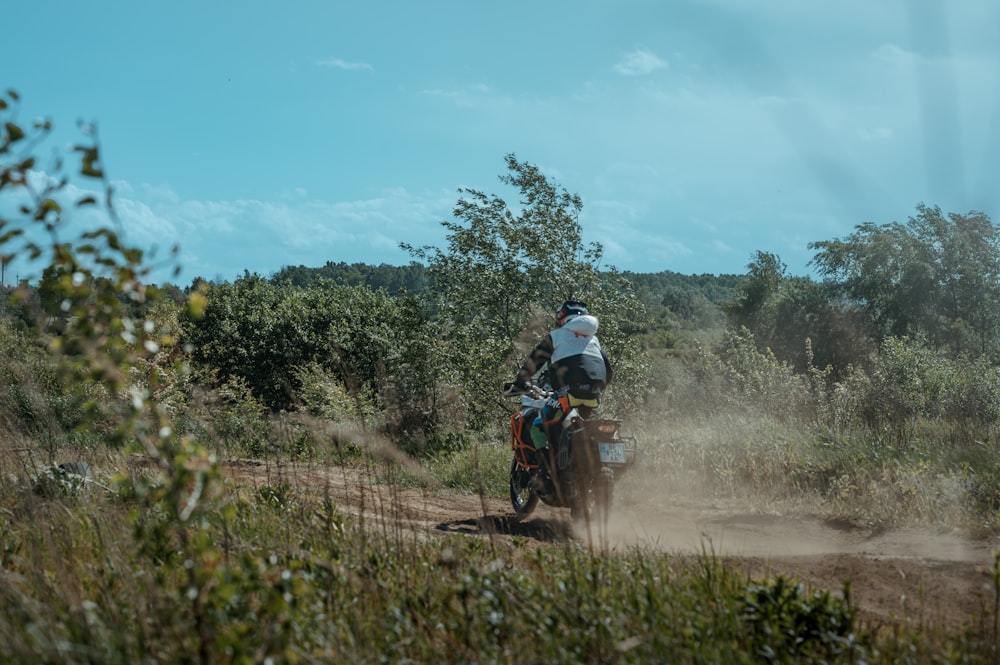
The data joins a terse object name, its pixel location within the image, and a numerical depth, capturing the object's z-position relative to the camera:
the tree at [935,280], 47.19
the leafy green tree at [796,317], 51.16
